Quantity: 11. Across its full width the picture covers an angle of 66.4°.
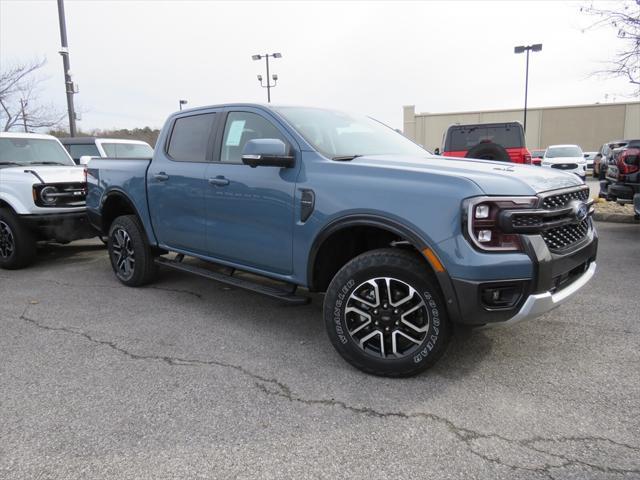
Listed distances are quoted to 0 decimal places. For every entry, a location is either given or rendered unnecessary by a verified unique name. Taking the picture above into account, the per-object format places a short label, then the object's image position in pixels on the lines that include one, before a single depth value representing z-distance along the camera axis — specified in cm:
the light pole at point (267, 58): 2702
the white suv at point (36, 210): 625
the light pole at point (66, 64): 1319
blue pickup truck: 279
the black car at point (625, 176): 728
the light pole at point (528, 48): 2842
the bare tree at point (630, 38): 950
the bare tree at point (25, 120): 2302
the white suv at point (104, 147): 1076
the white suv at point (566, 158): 2056
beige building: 4522
